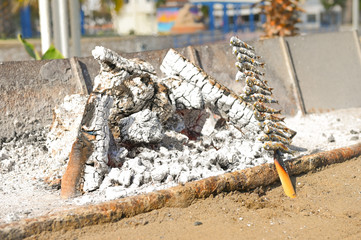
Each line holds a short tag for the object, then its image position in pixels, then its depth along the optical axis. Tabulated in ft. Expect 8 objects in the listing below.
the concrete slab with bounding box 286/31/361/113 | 23.66
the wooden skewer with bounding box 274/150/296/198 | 12.79
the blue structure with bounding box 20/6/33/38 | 89.76
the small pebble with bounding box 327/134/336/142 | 17.75
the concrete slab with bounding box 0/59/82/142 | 15.96
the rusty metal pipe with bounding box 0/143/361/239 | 9.98
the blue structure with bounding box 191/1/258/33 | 87.61
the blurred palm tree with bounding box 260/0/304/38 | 31.91
